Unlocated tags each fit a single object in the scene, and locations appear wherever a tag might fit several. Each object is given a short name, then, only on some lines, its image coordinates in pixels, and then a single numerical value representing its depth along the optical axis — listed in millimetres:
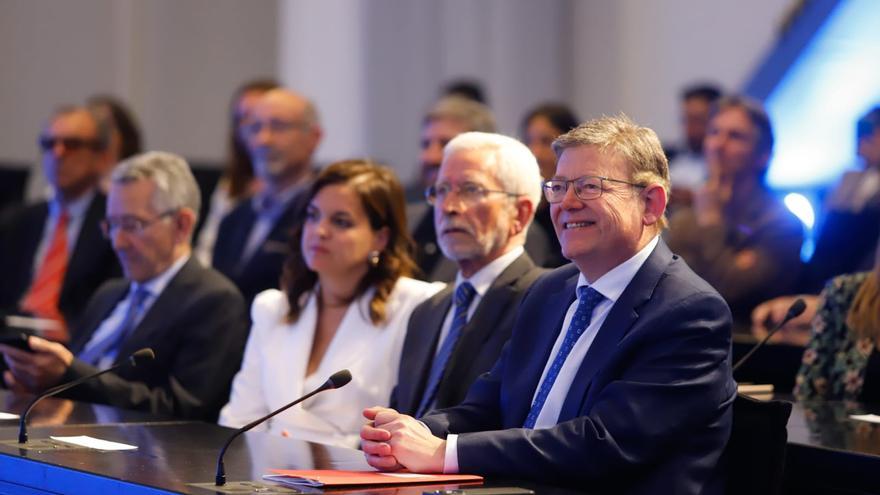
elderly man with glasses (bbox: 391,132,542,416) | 8156
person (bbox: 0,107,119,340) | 13687
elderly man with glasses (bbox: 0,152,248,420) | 9461
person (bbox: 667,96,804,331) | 11187
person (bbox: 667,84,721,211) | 15609
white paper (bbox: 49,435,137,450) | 6875
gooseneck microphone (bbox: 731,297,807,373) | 7817
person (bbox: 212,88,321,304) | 13422
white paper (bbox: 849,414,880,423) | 7674
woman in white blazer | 9000
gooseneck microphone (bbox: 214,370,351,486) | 6466
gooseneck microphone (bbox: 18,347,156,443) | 7035
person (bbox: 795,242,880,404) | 8641
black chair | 6168
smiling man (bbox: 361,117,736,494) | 6062
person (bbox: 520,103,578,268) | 12852
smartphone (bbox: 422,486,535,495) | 5535
